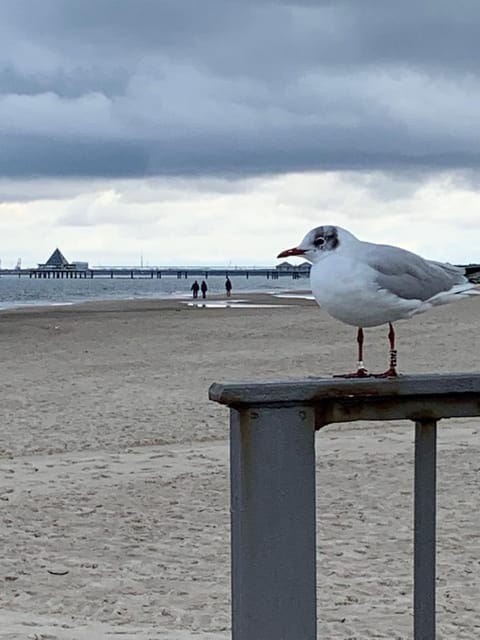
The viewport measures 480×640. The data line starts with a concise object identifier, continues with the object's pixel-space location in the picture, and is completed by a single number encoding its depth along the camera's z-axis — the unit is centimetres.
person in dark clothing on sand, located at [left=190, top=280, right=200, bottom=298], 15391
